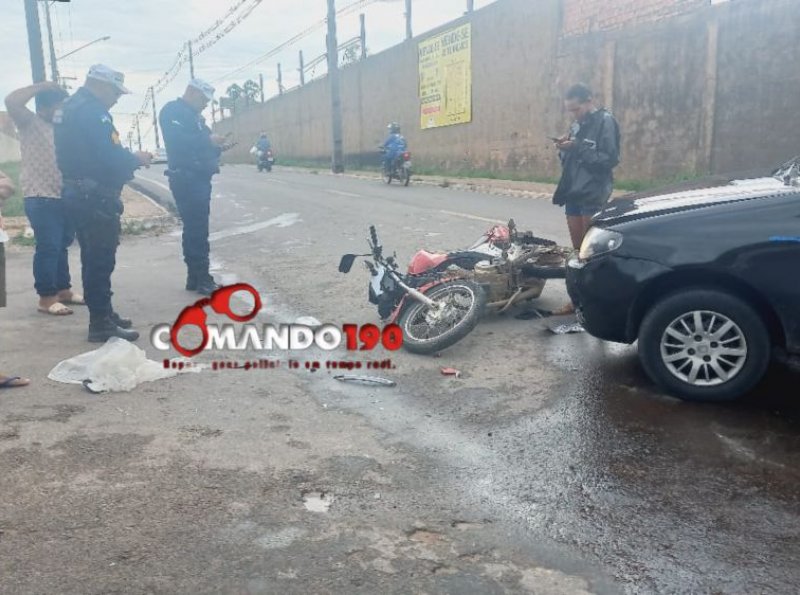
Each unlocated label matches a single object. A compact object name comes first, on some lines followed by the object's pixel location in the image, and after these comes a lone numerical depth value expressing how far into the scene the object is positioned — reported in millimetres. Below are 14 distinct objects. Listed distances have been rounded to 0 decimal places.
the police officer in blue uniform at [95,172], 5281
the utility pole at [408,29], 28453
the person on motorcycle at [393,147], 20859
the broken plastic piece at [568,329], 5613
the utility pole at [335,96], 30703
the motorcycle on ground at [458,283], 5350
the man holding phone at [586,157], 5918
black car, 3824
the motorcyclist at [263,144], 32844
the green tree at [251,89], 61841
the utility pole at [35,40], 10508
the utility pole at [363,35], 32841
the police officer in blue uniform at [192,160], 6695
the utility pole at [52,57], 25344
